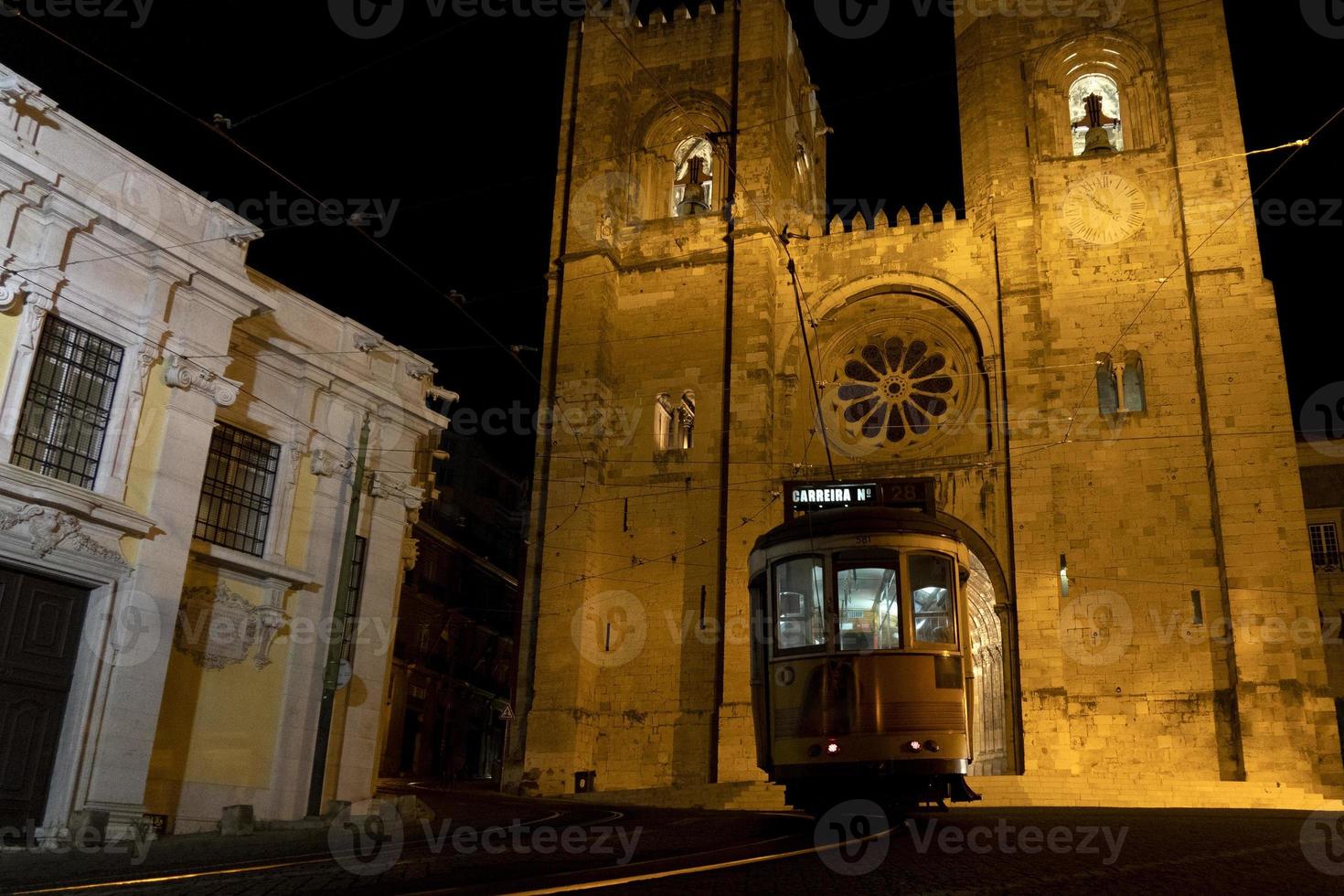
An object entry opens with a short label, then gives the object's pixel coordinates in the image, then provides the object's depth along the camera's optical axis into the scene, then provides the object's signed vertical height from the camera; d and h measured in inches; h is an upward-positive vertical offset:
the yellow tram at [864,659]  428.5 +54.2
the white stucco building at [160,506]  448.5 +116.7
